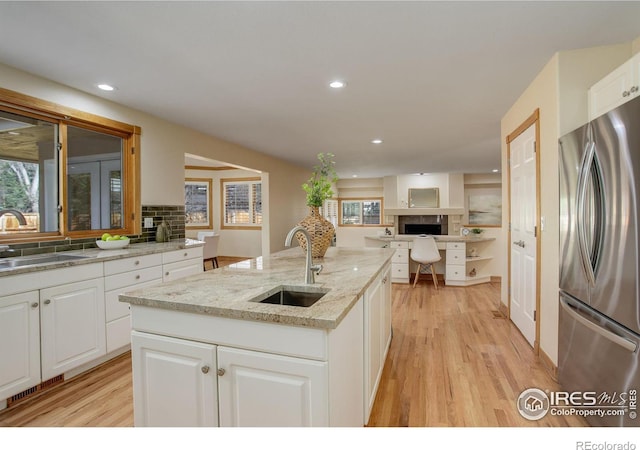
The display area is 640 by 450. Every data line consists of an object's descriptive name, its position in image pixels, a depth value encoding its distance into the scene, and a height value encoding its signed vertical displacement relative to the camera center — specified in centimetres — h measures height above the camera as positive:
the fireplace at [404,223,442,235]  788 -17
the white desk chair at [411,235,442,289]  515 -49
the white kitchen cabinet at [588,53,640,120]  171 +76
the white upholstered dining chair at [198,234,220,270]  600 -47
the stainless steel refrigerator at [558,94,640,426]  144 -21
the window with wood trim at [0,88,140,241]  244 +45
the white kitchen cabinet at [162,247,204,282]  305 -40
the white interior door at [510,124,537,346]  274 -11
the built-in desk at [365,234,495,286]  549 -64
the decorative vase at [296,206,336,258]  243 -8
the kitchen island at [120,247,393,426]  116 -52
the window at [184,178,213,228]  809 +51
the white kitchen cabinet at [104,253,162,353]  253 -52
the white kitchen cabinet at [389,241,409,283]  568 -73
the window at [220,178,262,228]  815 +51
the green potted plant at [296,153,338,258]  243 +2
